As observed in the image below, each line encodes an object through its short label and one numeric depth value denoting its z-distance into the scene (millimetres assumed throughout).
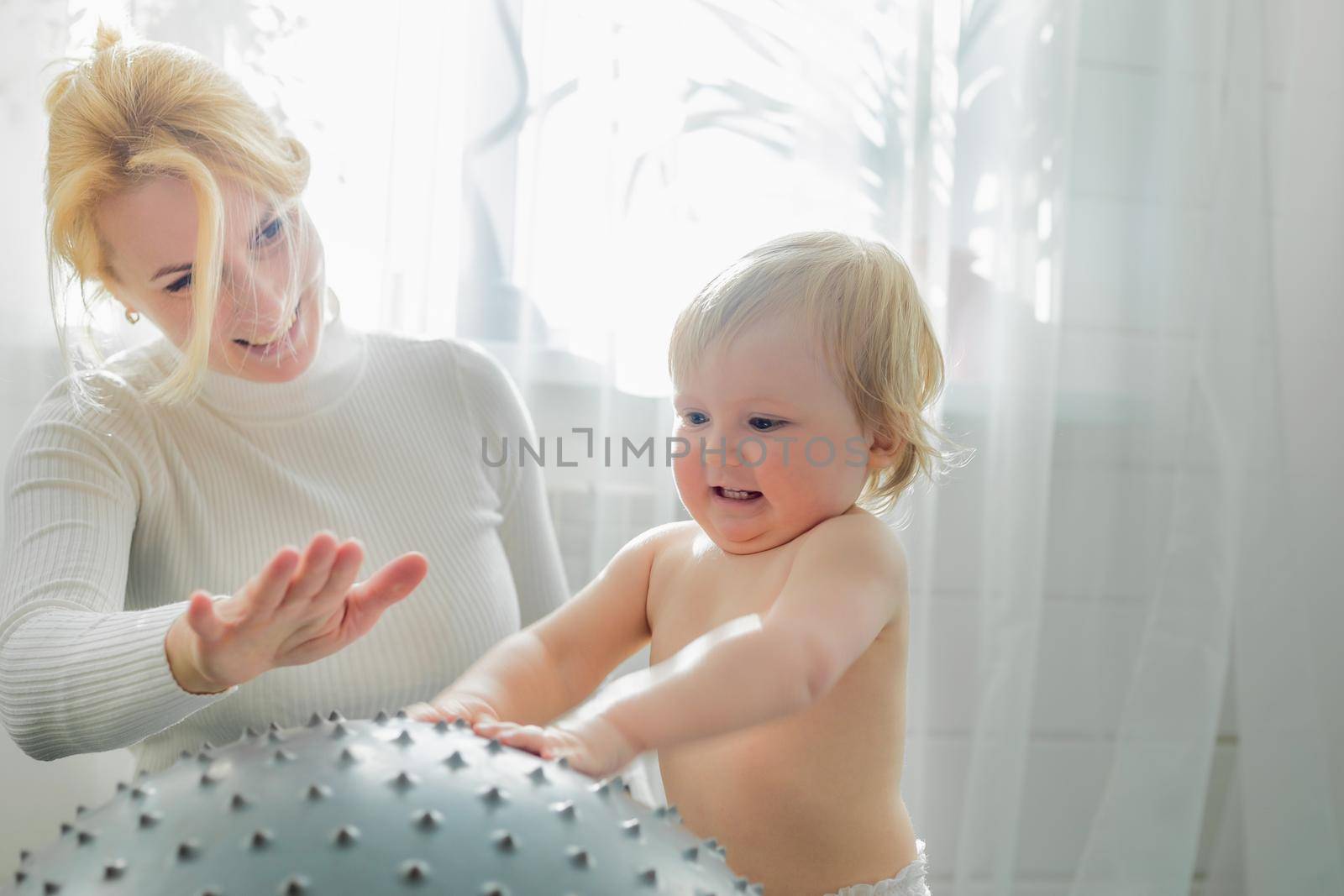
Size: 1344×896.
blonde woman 782
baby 743
